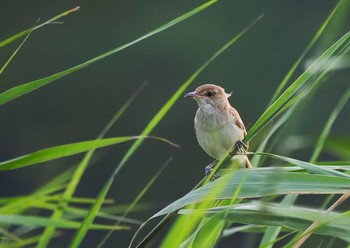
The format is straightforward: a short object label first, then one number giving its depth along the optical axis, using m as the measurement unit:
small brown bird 10.43
